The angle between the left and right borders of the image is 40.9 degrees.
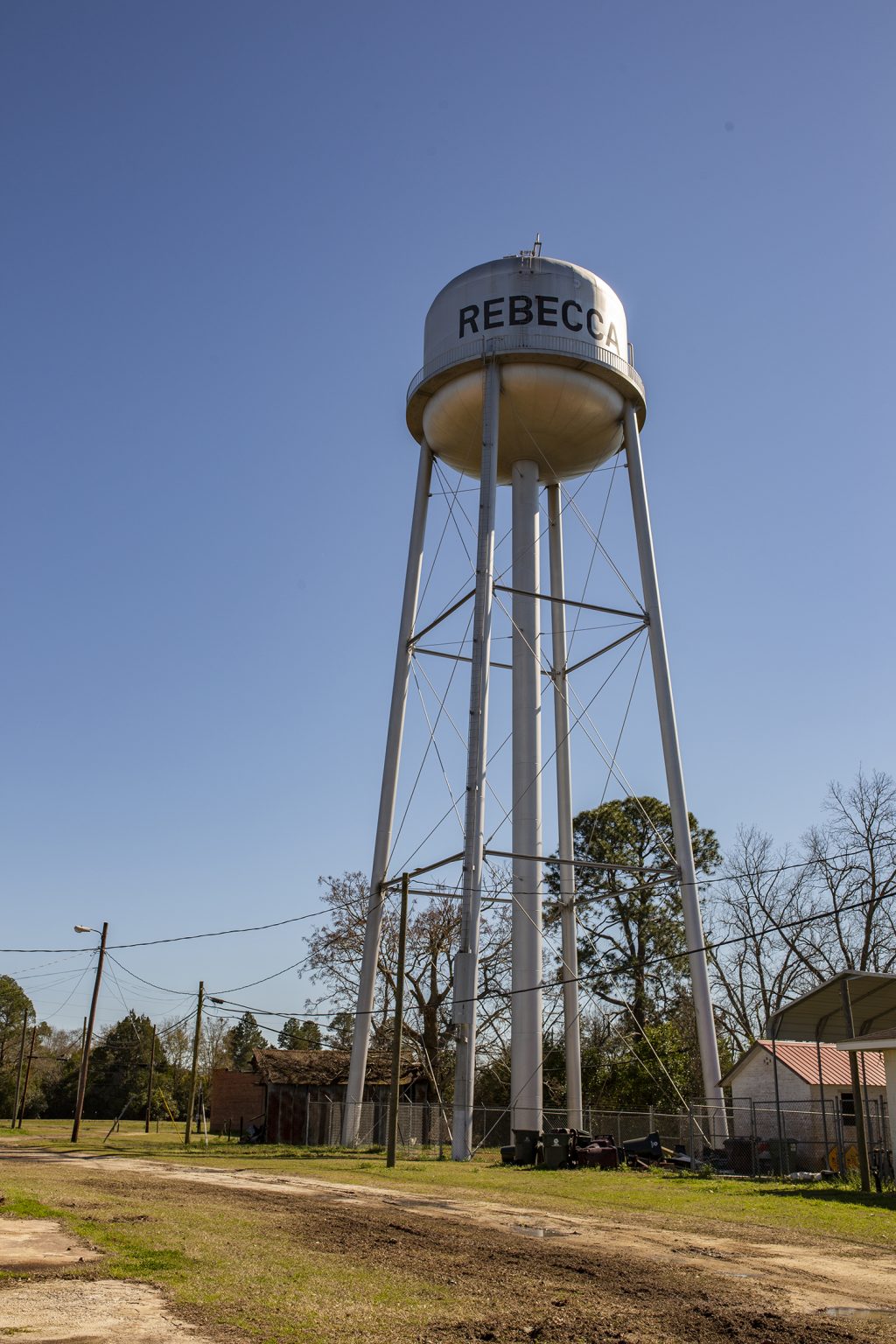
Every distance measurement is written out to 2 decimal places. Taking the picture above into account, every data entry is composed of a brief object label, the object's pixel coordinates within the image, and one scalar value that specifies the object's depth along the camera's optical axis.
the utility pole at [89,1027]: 34.97
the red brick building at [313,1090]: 37.78
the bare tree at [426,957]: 39.12
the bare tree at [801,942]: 39.16
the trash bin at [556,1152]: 23.27
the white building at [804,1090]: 27.53
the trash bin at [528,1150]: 24.17
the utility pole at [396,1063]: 22.36
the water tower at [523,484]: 24.19
